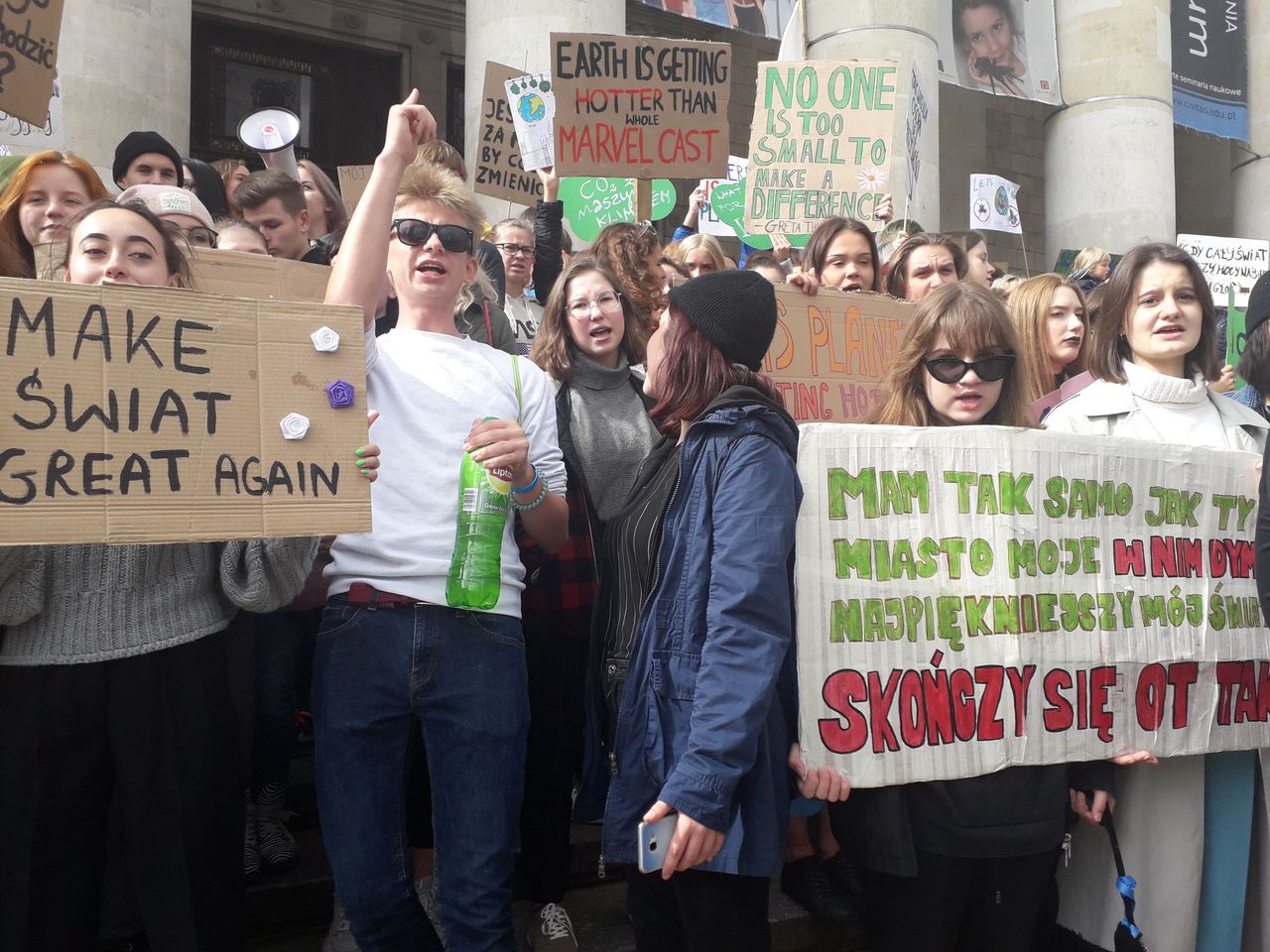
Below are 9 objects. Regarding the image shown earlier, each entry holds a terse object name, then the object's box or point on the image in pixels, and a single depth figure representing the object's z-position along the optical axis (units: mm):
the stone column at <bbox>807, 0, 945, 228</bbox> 9945
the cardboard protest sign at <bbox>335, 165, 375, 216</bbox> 5590
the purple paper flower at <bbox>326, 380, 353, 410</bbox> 2092
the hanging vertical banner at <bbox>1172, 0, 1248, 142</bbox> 14789
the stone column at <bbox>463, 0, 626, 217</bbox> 7668
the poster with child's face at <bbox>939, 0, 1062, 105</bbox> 13195
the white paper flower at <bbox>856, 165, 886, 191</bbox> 5289
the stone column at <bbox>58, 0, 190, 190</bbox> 6195
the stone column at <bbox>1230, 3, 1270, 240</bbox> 15234
